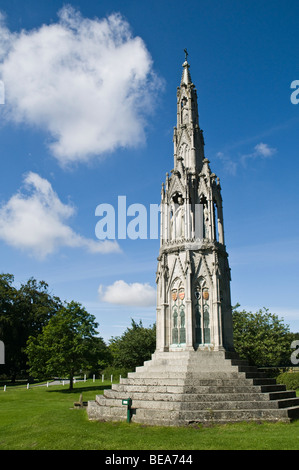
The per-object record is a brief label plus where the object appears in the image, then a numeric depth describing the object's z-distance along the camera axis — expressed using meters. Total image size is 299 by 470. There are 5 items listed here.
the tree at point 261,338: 39.72
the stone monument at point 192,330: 13.49
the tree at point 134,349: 41.34
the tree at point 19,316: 53.97
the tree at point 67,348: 34.47
